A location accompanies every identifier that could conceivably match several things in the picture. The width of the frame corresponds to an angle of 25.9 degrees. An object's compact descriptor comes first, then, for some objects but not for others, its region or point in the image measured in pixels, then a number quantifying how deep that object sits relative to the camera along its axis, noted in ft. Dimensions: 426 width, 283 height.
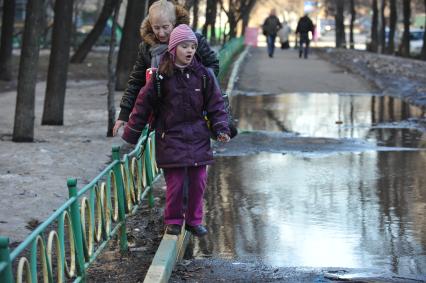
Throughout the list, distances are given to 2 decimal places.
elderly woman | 21.40
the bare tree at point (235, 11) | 141.75
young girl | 20.34
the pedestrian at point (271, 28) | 115.85
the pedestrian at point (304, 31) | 115.98
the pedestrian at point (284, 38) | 150.71
